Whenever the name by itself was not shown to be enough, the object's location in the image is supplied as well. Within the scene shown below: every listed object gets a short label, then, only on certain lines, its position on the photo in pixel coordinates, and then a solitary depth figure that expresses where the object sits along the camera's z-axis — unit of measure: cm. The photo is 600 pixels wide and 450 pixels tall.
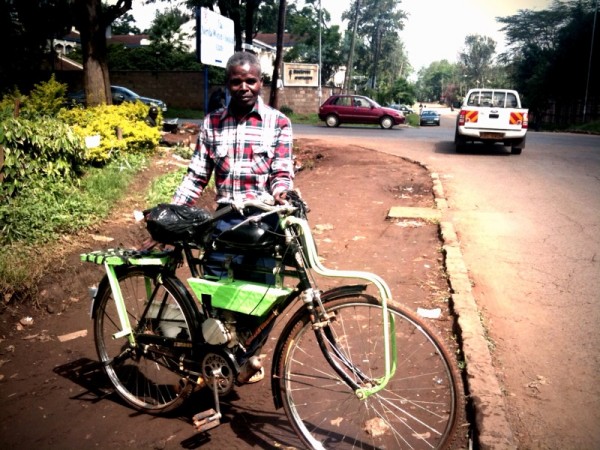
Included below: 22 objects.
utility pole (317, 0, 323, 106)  3606
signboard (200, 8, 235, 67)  977
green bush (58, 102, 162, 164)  758
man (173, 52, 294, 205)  293
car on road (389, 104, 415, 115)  4117
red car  2419
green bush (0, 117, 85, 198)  555
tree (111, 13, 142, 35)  6359
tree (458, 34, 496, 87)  8412
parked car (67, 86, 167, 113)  2367
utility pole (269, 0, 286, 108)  1900
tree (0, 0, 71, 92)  1683
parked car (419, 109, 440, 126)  3177
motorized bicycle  243
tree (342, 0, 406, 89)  6225
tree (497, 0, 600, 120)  3158
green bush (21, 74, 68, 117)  785
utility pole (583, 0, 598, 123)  2956
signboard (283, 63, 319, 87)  3762
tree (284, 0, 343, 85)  4662
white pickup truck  1291
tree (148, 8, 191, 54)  3625
